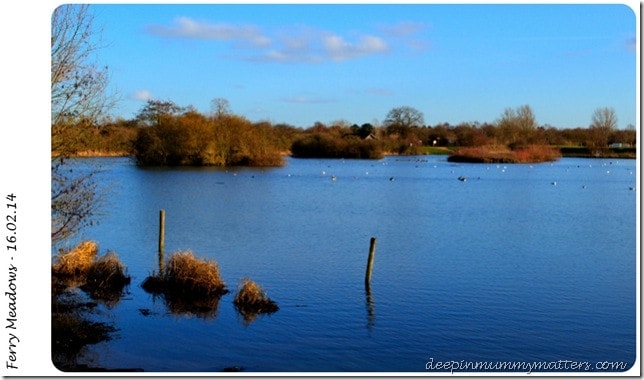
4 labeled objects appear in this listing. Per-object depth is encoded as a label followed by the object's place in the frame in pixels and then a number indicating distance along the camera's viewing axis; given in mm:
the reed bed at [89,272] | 14836
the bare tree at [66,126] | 11086
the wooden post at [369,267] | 15742
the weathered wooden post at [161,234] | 18575
